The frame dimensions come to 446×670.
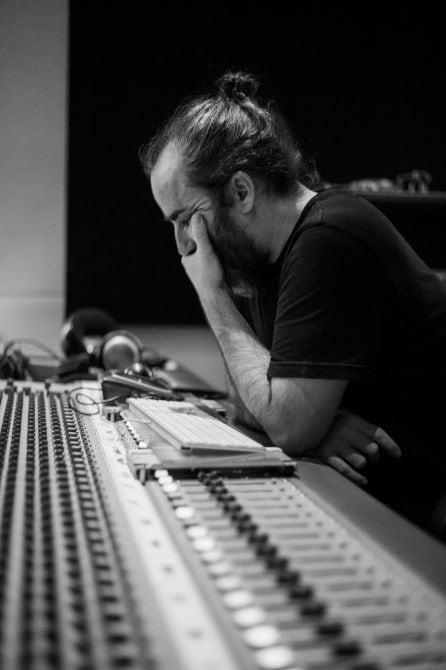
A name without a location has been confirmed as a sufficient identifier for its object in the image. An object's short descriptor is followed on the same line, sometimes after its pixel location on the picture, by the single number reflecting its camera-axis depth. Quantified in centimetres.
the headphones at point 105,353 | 207
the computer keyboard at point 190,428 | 96
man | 124
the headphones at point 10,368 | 194
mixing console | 47
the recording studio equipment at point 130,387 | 152
